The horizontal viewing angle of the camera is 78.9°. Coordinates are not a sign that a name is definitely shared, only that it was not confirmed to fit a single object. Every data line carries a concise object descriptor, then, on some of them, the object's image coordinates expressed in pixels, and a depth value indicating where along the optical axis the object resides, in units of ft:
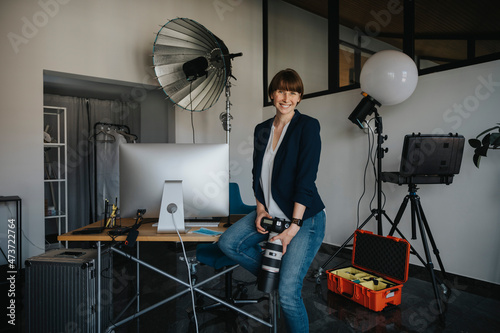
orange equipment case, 7.23
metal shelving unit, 14.25
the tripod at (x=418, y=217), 7.36
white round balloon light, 8.39
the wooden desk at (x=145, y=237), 4.84
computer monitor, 5.18
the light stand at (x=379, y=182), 8.86
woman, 4.57
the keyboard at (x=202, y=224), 5.62
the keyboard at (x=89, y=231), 5.11
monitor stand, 5.00
